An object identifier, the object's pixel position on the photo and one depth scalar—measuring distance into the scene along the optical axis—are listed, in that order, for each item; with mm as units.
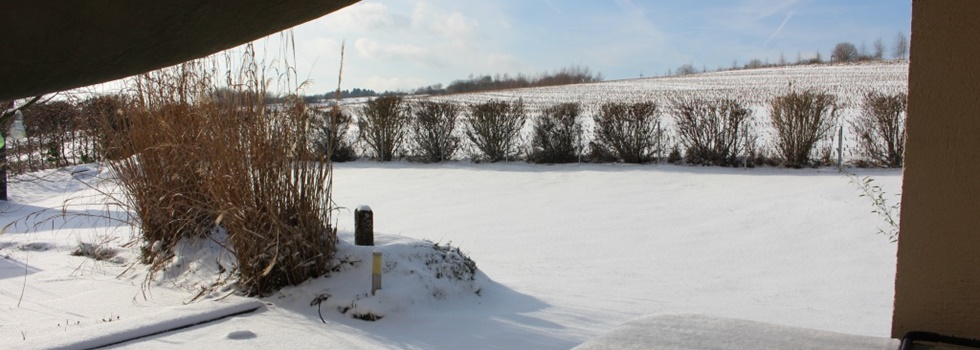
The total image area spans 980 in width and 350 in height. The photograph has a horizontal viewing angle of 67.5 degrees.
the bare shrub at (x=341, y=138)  14094
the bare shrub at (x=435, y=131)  14992
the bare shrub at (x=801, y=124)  12414
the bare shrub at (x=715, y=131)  12883
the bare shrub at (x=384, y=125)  15164
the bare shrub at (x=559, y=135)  14023
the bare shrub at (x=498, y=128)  14617
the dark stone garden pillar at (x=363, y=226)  5359
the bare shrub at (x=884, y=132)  11938
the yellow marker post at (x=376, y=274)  4529
